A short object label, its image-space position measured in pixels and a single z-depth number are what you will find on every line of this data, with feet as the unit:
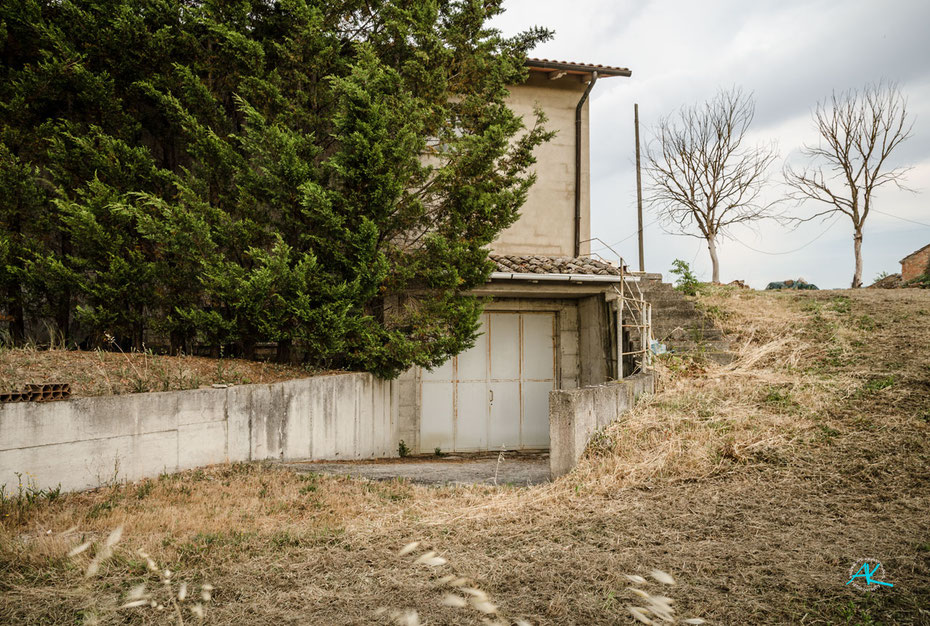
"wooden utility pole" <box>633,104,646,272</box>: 63.67
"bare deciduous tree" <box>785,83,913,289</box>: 67.26
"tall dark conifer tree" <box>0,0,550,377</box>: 25.63
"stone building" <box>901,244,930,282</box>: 66.90
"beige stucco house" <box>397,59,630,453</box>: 34.96
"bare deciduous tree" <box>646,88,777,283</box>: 73.31
